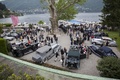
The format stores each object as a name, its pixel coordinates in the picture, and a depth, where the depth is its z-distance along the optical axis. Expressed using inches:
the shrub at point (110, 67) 333.8
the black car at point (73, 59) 410.2
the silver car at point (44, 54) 454.7
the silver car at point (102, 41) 594.8
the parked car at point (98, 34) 703.4
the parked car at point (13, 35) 784.8
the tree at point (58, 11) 803.2
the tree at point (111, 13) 753.3
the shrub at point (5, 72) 165.1
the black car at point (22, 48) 511.7
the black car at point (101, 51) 470.6
